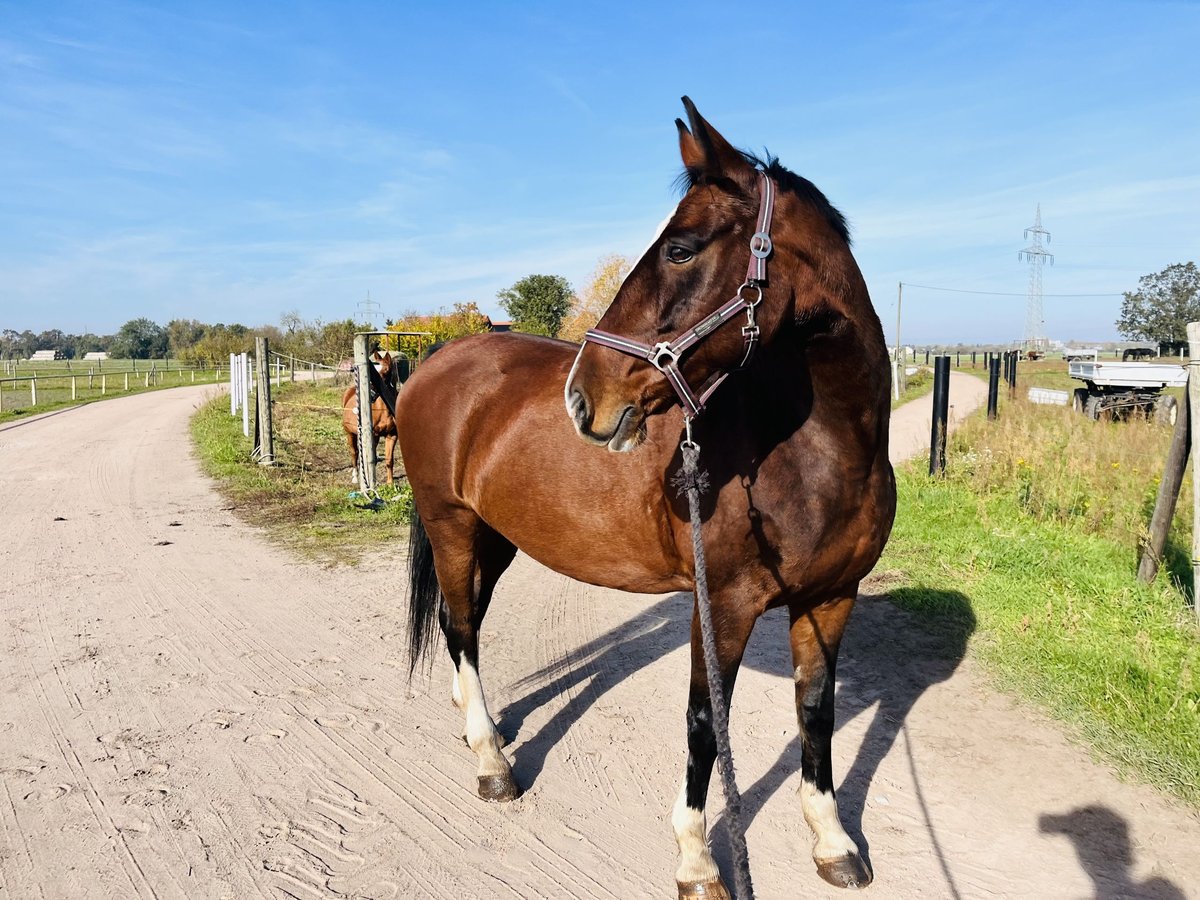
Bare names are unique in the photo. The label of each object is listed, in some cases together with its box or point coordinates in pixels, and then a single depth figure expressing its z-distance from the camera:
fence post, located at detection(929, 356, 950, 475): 8.75
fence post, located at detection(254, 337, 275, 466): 11.38
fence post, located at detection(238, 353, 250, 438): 14.73
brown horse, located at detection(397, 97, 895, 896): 2.15
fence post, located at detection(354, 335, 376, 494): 9.59
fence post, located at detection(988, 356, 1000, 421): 13.10
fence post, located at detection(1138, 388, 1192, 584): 4.65
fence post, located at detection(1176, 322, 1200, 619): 4.31
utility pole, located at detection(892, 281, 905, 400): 26.33
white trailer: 15.50
